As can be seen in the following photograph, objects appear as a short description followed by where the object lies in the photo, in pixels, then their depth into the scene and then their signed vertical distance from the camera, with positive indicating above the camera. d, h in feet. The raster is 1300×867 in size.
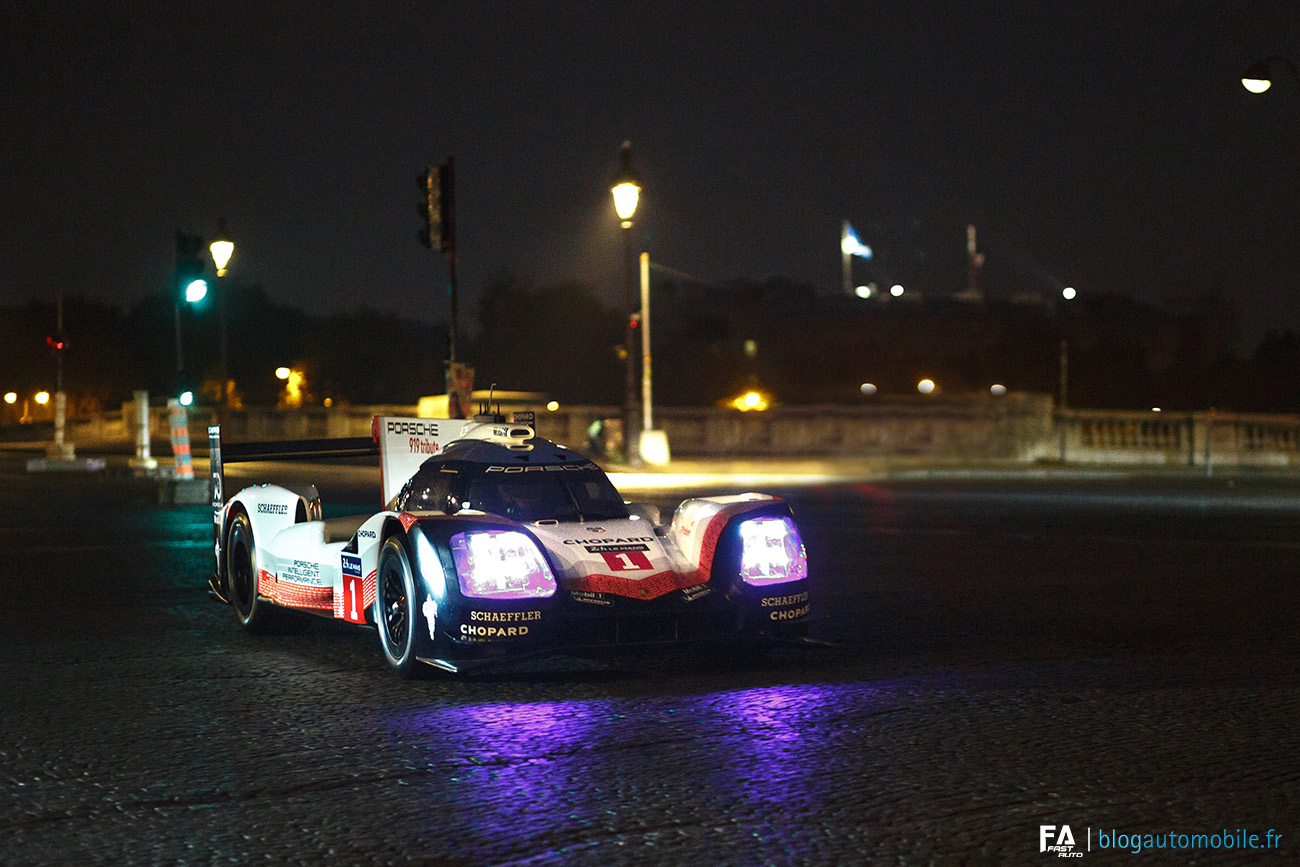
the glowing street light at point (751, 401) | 177.01 +5.52
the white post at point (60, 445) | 116.16 +1.43
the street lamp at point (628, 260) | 103.50 +14.23
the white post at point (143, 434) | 106.83 +1.99
